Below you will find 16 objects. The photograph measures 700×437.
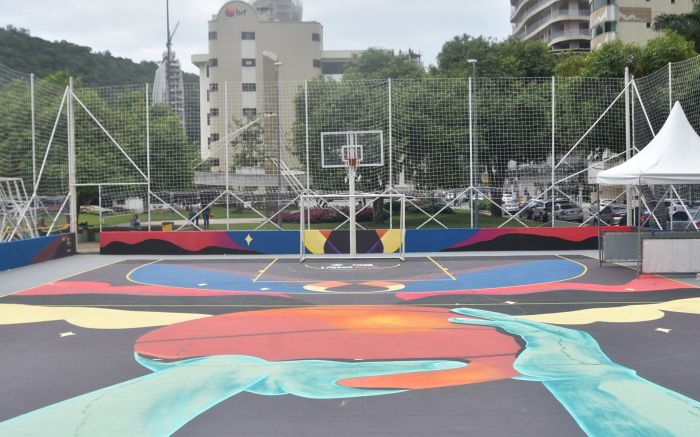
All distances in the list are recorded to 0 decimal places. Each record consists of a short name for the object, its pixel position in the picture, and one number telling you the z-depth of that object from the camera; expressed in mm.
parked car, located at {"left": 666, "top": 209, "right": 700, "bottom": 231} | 23122
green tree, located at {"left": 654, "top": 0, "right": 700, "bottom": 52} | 39062
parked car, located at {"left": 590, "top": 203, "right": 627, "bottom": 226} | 31105
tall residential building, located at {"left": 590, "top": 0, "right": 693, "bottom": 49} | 59125
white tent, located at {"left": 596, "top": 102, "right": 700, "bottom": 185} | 16070
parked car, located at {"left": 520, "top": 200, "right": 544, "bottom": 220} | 37900
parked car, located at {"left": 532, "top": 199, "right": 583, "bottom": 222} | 36362
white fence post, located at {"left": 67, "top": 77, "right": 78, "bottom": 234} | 23297
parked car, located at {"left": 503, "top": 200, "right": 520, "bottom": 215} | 36281
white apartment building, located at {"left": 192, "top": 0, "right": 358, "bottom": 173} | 61719
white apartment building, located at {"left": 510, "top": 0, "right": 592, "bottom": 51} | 71562
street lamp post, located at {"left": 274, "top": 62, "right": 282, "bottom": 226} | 23641
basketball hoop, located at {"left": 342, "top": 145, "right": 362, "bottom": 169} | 21047
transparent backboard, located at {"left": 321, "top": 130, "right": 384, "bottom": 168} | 23469
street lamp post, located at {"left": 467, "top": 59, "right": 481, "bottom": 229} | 24000
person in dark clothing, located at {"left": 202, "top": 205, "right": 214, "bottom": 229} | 29705
